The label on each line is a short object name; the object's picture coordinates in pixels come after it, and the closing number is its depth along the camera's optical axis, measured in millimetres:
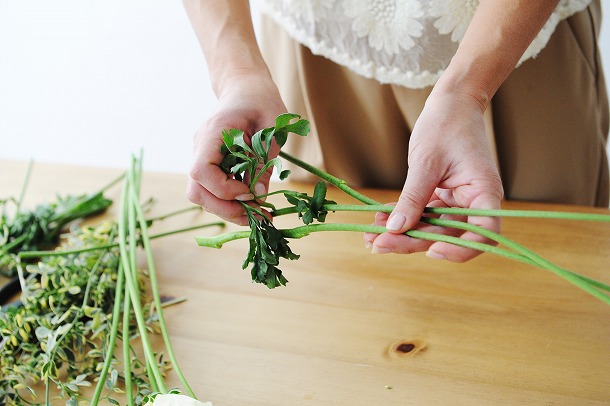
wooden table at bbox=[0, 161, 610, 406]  650
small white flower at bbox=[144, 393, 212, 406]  466
